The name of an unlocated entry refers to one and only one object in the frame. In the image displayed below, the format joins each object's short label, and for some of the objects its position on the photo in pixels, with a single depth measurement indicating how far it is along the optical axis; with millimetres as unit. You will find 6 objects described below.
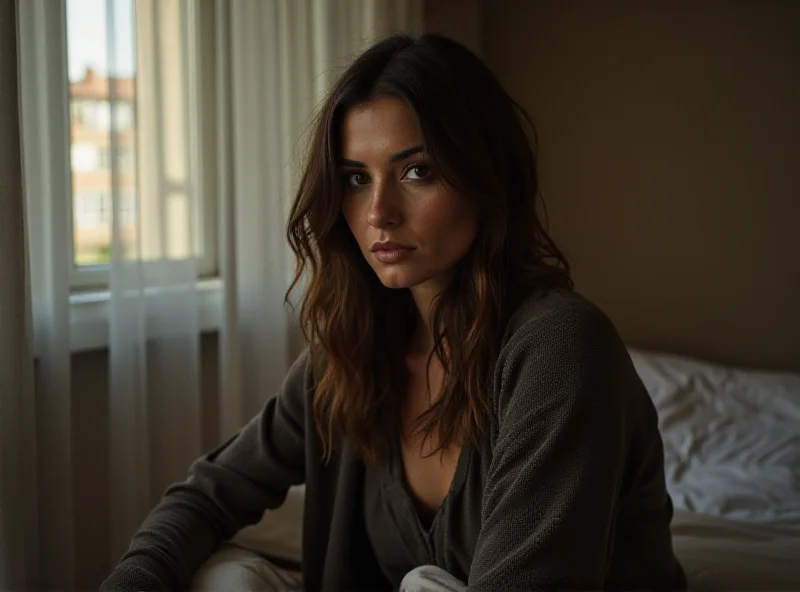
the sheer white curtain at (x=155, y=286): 1561
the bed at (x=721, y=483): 1189
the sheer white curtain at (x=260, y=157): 1796
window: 1488
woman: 802
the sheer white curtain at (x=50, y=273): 1374
